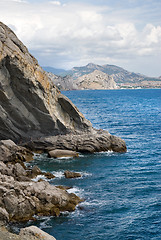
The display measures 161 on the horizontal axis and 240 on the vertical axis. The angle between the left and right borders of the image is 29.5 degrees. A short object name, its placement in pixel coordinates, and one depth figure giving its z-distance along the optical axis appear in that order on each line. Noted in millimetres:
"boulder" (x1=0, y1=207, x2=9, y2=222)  24359
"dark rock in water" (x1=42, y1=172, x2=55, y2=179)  36456
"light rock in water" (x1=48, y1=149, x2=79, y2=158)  46509
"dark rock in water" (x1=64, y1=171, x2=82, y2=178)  36812
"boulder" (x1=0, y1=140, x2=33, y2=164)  40984
